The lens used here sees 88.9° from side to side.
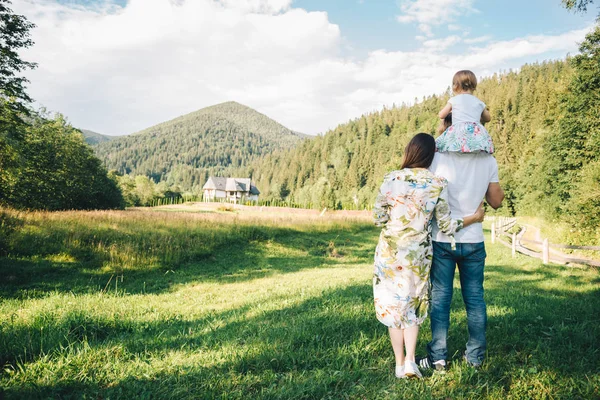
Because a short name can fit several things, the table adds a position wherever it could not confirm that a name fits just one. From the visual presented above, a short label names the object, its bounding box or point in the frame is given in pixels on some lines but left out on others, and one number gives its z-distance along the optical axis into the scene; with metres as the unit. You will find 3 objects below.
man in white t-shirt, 2.81
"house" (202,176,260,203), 100.44
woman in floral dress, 2.69
